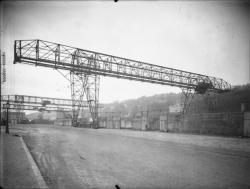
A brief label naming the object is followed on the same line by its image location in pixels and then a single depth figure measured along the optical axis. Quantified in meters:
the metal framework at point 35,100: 51.49
